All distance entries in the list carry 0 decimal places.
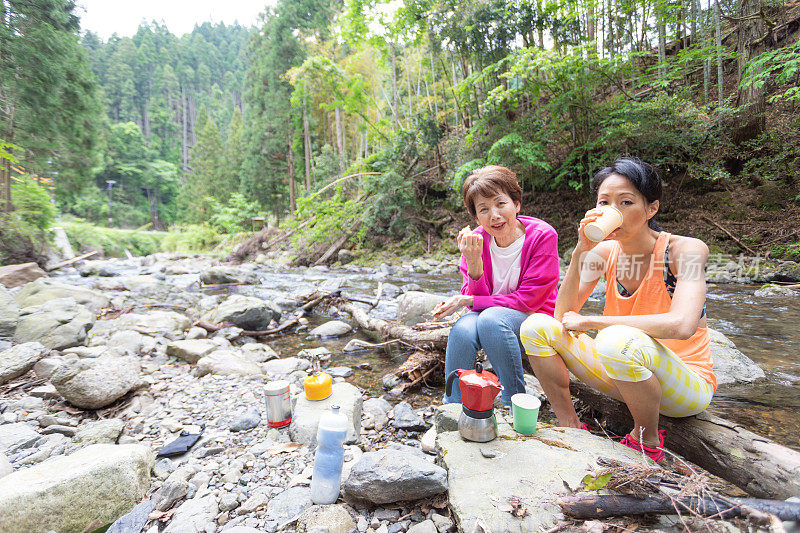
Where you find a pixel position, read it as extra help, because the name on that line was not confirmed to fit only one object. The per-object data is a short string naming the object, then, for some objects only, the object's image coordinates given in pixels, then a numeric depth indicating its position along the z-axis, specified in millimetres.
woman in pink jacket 2051
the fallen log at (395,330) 3105
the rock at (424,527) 1327
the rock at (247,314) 5020
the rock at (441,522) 1333
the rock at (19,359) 2871
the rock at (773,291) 5270
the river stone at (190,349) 3799
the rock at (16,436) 2057
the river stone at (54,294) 4699
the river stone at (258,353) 3927
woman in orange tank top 1421
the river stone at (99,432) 2162
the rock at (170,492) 1626
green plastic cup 1629
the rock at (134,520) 1479
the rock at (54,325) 3539
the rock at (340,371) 3398
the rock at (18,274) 6898
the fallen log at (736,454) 1241
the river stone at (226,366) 3414
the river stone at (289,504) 1513
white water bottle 1574
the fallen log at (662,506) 932
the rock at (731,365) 2646
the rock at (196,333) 4562
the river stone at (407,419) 2334
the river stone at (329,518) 1384
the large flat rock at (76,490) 1374
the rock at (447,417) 1807
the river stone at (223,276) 9104
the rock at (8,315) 3514
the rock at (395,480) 1437
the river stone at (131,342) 3957
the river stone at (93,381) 2480
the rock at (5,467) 1713
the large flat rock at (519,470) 1177
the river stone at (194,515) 1460
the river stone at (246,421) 2377
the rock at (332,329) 4797
